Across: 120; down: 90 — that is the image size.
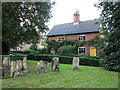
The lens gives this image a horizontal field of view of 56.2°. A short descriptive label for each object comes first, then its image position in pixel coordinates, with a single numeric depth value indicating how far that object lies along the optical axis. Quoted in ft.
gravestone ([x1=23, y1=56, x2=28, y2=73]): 26.07
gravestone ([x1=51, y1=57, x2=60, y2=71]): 30.73
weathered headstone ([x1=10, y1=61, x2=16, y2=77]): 22.97
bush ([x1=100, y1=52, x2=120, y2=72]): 34.57
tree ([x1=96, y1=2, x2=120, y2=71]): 28.63
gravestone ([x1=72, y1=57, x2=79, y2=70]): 35.10
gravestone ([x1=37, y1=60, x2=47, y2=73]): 27.69
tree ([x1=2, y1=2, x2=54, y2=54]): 32.27
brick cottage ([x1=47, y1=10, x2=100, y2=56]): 87.60
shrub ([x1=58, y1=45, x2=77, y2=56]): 74.44
